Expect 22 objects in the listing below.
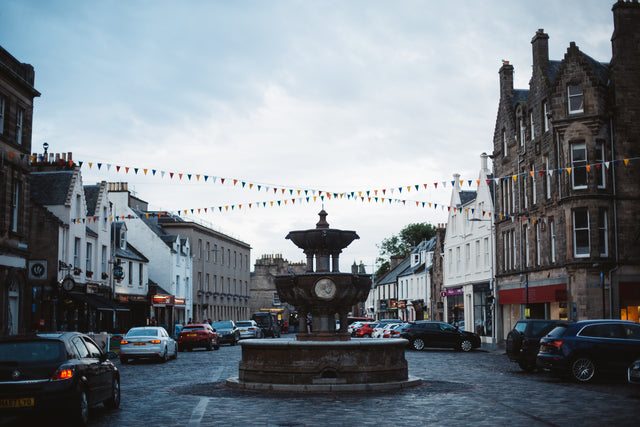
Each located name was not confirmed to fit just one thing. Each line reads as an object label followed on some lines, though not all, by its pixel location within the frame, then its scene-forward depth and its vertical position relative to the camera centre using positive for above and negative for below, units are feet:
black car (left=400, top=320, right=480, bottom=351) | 127.03 -7.00
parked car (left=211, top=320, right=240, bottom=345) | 156.56 -7.65
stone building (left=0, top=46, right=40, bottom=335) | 95.25 +14.60
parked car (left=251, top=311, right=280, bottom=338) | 211.20 -7.84
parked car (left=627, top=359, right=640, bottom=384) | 50.01 -5.32
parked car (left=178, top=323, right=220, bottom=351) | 132.05 -7.36
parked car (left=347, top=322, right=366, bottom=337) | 166.57 -7.25
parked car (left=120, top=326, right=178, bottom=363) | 95.30 -6.33
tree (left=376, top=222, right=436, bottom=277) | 338.34 +26.10
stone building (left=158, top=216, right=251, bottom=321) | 225.76 +8.52
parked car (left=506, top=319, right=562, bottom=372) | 73.67 -4.60
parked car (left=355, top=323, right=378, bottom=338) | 161.21 -7.82
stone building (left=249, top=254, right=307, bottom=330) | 341.21 +5.08
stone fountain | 54.65 -4.40
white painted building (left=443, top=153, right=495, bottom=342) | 160.24 +8.10
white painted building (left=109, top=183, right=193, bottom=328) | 191.21 +11.11
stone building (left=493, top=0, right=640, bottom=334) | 113.19 +17.61
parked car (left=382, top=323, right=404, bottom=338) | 136.14 -6.66
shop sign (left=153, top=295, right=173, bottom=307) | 183.53 -1.00
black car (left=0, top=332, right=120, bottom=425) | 33.99 -3.84
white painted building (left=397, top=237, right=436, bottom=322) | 227.81 +3.29
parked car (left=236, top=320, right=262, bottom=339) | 169.68 -7.84
